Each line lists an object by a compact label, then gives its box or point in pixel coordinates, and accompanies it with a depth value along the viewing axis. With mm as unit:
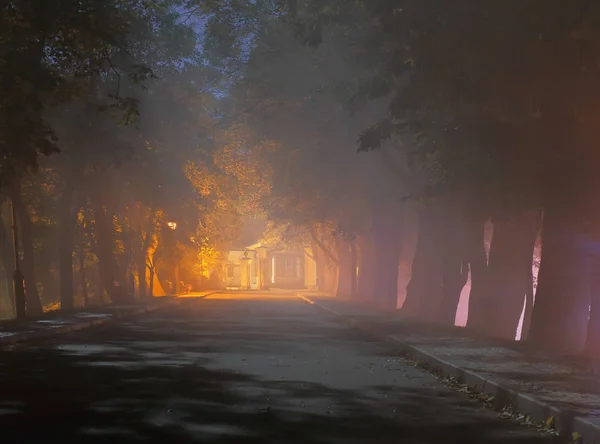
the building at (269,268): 129625
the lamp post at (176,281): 75162
